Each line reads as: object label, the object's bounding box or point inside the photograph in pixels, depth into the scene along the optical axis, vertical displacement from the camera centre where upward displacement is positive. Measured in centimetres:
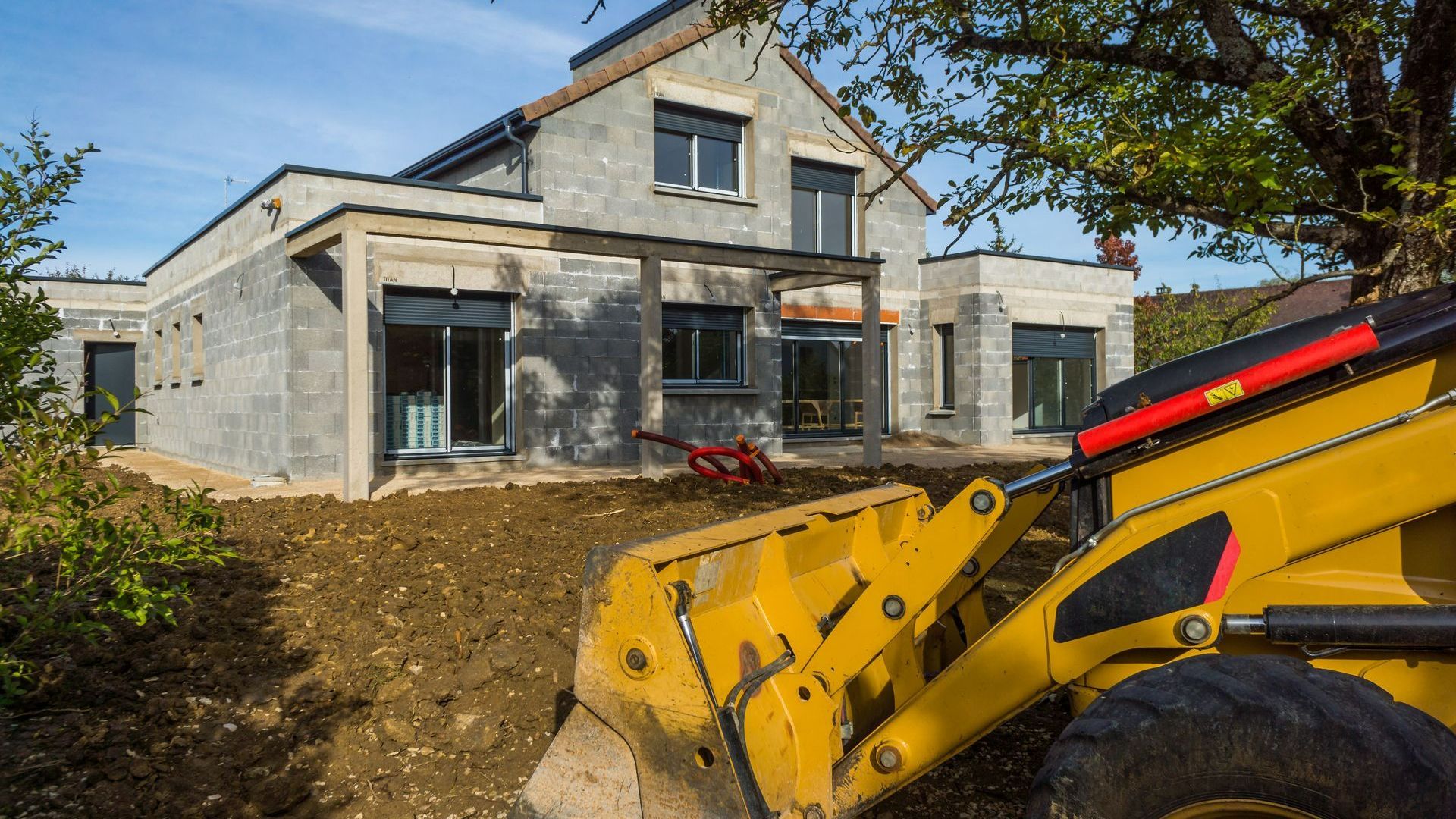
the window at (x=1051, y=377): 1997 +61
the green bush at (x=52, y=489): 263 -24
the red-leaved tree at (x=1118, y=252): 3003 +502
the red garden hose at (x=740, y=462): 998 -62
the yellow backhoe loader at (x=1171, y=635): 184 -55
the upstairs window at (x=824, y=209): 1736 +377
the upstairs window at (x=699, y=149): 1520 +431
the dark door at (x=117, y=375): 2152 +80
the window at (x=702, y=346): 1506 +99
